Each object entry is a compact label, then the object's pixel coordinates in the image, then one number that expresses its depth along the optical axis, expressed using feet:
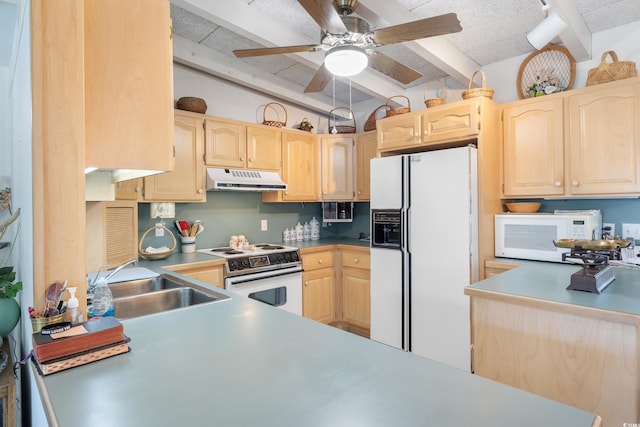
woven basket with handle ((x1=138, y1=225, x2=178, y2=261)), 9.19
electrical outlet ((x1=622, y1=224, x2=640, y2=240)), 8.26
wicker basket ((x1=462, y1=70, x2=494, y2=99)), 8.96
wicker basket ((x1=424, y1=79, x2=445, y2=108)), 9.75
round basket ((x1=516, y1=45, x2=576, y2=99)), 9.16
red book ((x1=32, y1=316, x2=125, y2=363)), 3.12
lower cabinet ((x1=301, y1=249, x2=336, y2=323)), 11.43
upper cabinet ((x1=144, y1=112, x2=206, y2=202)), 9.39
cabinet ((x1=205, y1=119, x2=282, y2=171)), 10.41
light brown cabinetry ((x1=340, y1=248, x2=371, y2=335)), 11.59
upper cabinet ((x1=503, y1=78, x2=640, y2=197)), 7.68
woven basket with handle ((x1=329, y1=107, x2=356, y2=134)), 13.37
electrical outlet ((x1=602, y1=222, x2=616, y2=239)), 8.54
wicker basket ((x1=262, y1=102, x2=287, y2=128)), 11.92
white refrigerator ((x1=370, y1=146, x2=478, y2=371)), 8.59
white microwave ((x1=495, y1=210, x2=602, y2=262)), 7.98
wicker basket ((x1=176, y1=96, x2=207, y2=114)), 10.00
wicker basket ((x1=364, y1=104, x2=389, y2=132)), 12.84
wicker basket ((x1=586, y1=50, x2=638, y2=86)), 7.85
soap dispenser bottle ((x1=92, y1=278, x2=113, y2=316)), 4.49
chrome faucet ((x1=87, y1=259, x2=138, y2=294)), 4.91
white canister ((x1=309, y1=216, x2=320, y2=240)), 14.16
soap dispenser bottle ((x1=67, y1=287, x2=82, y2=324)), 3.66
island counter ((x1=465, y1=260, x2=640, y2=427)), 4.97
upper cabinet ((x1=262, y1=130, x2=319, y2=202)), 12.18
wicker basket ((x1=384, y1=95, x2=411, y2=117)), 10.49
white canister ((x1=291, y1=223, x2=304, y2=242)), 13.67
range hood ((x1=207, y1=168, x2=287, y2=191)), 10.14
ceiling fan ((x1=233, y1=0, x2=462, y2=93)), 5.67
